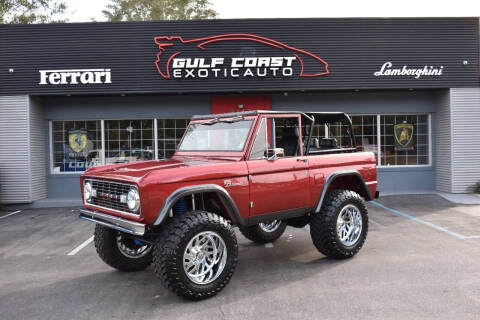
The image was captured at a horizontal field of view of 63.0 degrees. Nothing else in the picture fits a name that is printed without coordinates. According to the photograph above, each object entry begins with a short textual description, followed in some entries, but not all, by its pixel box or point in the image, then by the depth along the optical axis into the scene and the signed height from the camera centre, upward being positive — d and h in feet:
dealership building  39.04 +7.69
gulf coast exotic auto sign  39.17 +9.78
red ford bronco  13.80 -1.61
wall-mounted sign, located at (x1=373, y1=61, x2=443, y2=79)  40.01 +8.35
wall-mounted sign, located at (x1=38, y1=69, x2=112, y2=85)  38.83 +8.20
